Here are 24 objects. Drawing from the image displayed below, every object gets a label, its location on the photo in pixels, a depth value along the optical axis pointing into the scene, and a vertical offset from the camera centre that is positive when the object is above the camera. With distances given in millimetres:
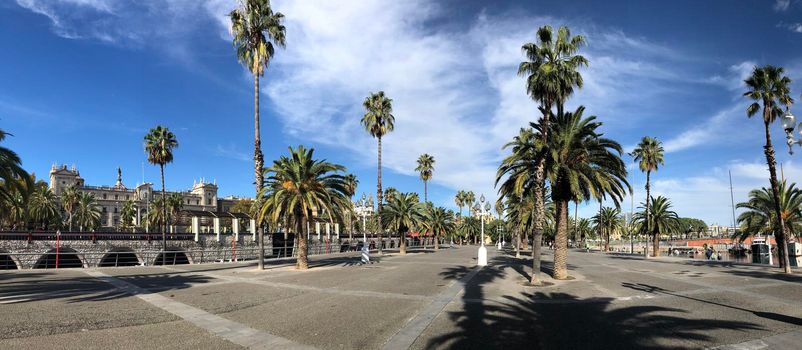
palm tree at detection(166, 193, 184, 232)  91500 +3602
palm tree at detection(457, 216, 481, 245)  130500 -3129
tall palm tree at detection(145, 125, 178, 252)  49031 +8308
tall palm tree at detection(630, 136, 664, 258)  50634 +6415
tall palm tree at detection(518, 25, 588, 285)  20734 +6412
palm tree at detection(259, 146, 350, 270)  26156 +1715
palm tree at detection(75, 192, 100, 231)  90750 +2404
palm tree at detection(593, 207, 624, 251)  83938 -1097
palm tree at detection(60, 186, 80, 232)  82875 +4730
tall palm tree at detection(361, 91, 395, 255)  49219 +10967
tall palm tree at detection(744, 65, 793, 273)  28359 +7155
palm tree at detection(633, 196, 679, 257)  52406 -816
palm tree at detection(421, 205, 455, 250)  67919 -643
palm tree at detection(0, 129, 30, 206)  18188 +2293
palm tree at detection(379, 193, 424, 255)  52406 +508
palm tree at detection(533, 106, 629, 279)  20969 +2284
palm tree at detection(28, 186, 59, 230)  77250 +3357
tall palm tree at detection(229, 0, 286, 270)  28219 +11536
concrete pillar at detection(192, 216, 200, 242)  54812 -280
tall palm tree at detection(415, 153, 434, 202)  71438 +7843
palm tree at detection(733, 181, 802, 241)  33031 -193
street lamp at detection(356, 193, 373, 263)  32750 +1282
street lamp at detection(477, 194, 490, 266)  30320 -2645
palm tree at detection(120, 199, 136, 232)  109750 +2164
